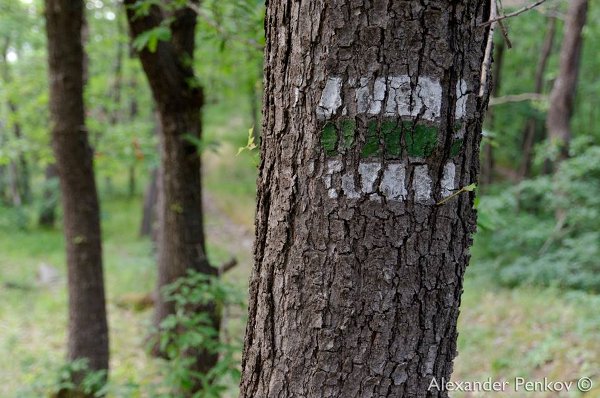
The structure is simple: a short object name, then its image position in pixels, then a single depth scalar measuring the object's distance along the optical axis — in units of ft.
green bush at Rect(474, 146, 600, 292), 26.25
